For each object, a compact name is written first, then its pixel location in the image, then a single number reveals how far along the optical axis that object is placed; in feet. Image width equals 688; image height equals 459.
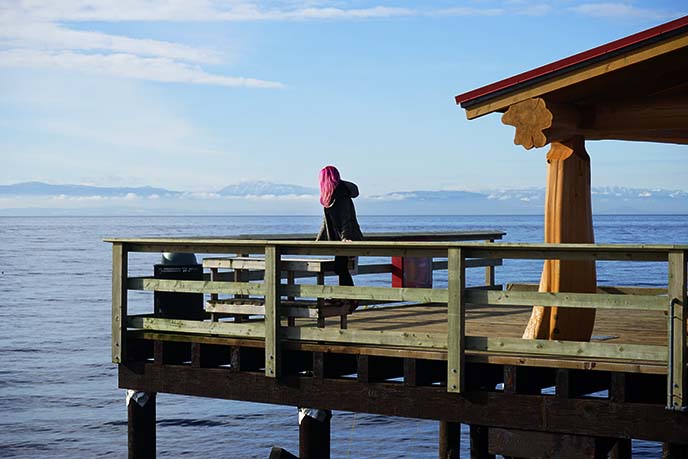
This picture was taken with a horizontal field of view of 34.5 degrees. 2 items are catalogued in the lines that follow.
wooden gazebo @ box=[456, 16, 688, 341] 33.24
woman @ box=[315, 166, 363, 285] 36.73
